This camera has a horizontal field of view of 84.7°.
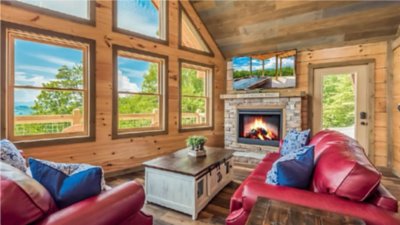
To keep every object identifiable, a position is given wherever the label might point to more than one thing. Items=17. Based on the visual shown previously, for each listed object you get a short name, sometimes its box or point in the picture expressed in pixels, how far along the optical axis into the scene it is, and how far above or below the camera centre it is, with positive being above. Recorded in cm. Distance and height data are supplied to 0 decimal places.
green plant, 300 -42
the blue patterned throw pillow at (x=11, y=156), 163 -35
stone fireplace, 454 -17
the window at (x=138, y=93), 386 +34
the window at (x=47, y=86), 291 +35
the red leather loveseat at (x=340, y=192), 123 -52
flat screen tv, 471 +92
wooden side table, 108 -54
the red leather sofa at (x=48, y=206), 92 -48
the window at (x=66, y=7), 296 +149
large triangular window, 481 +170
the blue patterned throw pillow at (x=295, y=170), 159 -43
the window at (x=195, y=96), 489 +36
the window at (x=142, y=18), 386 +175
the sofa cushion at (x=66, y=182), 118 -40
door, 407 +22
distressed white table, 234 -80
